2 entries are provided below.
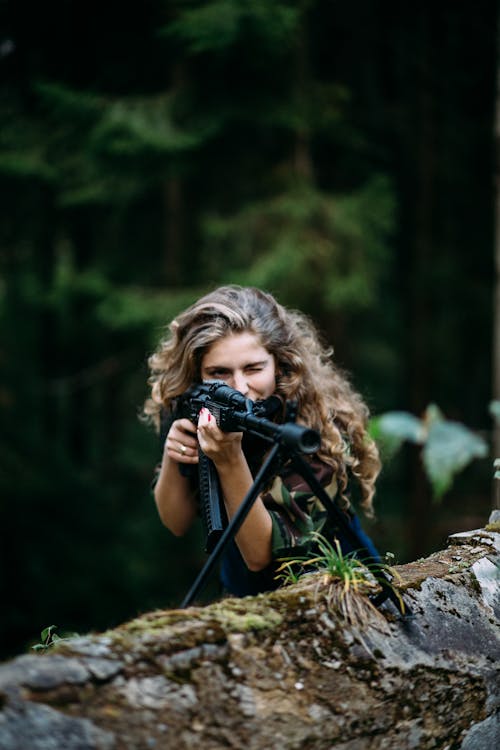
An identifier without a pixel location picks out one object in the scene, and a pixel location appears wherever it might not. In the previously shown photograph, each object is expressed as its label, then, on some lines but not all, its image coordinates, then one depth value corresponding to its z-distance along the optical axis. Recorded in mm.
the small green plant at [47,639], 3330
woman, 3487
